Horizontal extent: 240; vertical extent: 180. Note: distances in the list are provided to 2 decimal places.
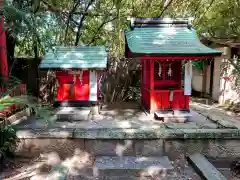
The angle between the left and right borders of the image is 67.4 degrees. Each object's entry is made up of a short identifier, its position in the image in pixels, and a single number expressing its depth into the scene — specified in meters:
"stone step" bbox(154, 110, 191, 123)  4.51
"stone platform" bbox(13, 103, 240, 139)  3.83
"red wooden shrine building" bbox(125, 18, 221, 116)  4.41
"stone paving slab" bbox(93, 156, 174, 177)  3.31
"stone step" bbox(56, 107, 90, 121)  4.67
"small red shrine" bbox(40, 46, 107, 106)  5.00
